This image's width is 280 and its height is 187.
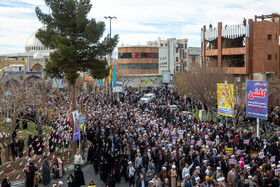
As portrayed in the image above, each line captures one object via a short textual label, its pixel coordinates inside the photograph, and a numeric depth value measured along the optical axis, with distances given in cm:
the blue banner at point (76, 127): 1650
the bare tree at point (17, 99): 1744
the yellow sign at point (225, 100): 2123
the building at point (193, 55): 7528
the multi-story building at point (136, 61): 6562
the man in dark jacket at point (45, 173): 1395
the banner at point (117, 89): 3397
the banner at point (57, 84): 3691
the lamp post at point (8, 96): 2094
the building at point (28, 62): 5342
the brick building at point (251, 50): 3950
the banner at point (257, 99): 1786
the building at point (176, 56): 7191
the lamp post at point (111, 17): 4059
